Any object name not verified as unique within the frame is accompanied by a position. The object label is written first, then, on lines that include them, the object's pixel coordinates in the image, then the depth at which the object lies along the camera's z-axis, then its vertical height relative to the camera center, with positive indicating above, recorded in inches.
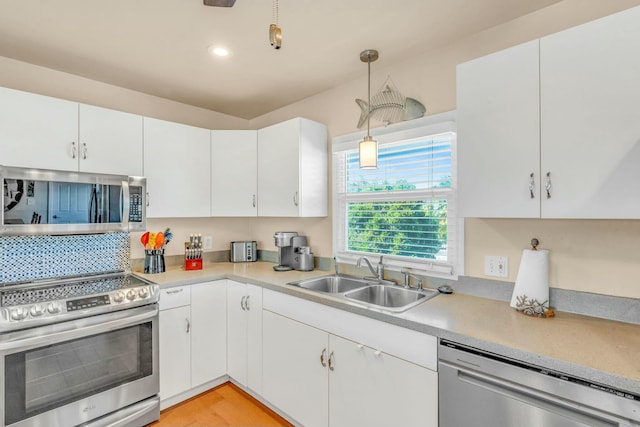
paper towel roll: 59.6 -13.3
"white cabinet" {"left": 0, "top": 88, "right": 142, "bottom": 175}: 74.1 +20.4
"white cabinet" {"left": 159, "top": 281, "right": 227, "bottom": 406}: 87.4 -35.9
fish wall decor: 83.5 +29.6
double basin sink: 77.5 -20.4
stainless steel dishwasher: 39.2 -25.4
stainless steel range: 64.1 -31.5
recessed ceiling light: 78.3 +41.1
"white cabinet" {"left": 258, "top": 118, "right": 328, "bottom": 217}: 98.4 +14.5
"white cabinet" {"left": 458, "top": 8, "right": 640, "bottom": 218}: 46.6 +14.6
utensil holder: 98.9 -15.1
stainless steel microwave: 72.2 +3.0
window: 78.6 +4.0
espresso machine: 104.0 -13.1
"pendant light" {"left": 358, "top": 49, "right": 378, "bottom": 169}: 73.9 +14.1
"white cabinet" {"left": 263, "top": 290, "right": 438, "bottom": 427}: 56.4 -32.9
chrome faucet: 86.2 -15.5
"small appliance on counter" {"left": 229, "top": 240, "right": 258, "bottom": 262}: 122.9 -14.9
